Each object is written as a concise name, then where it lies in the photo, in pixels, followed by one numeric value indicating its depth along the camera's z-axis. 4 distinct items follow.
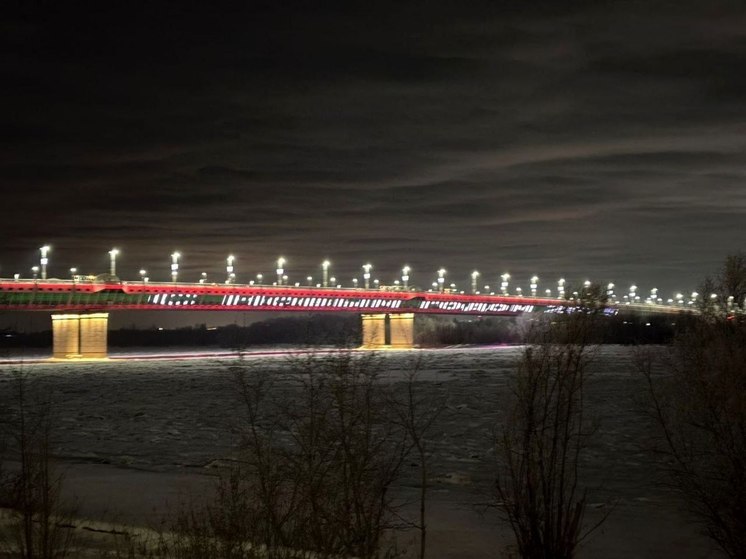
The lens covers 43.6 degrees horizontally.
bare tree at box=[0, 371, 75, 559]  12.81
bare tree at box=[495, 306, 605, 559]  16.25
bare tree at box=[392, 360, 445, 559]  15.91
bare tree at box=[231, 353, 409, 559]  13.87
